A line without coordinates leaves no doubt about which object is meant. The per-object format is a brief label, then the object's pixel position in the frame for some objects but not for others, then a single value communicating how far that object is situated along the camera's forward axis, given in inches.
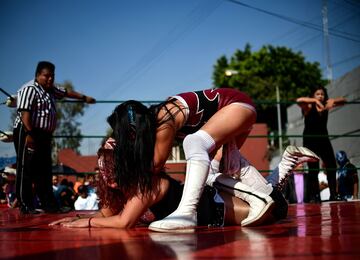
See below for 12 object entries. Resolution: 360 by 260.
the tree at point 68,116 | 946.1
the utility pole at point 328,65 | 790.8
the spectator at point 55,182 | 294.7
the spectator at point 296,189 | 221.6
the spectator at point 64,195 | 254.8
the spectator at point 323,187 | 264.4
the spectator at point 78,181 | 326.0
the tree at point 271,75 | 1029.2
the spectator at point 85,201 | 244.5
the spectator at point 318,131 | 190.2
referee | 151.5
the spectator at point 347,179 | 231.3
